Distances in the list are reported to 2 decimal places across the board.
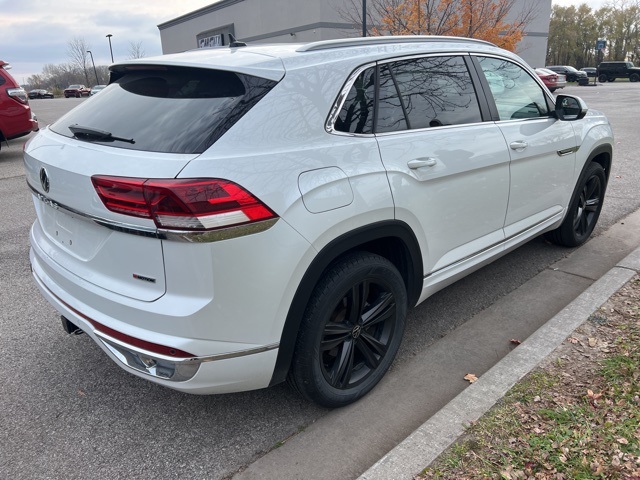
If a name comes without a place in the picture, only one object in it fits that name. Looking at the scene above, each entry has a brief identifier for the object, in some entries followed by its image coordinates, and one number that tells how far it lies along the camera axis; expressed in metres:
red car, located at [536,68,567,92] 24.48
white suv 2.08
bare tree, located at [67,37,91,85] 80.04
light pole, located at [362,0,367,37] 18.84
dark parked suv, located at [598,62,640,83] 49.56
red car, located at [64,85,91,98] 59.63
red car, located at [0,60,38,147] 10.14
